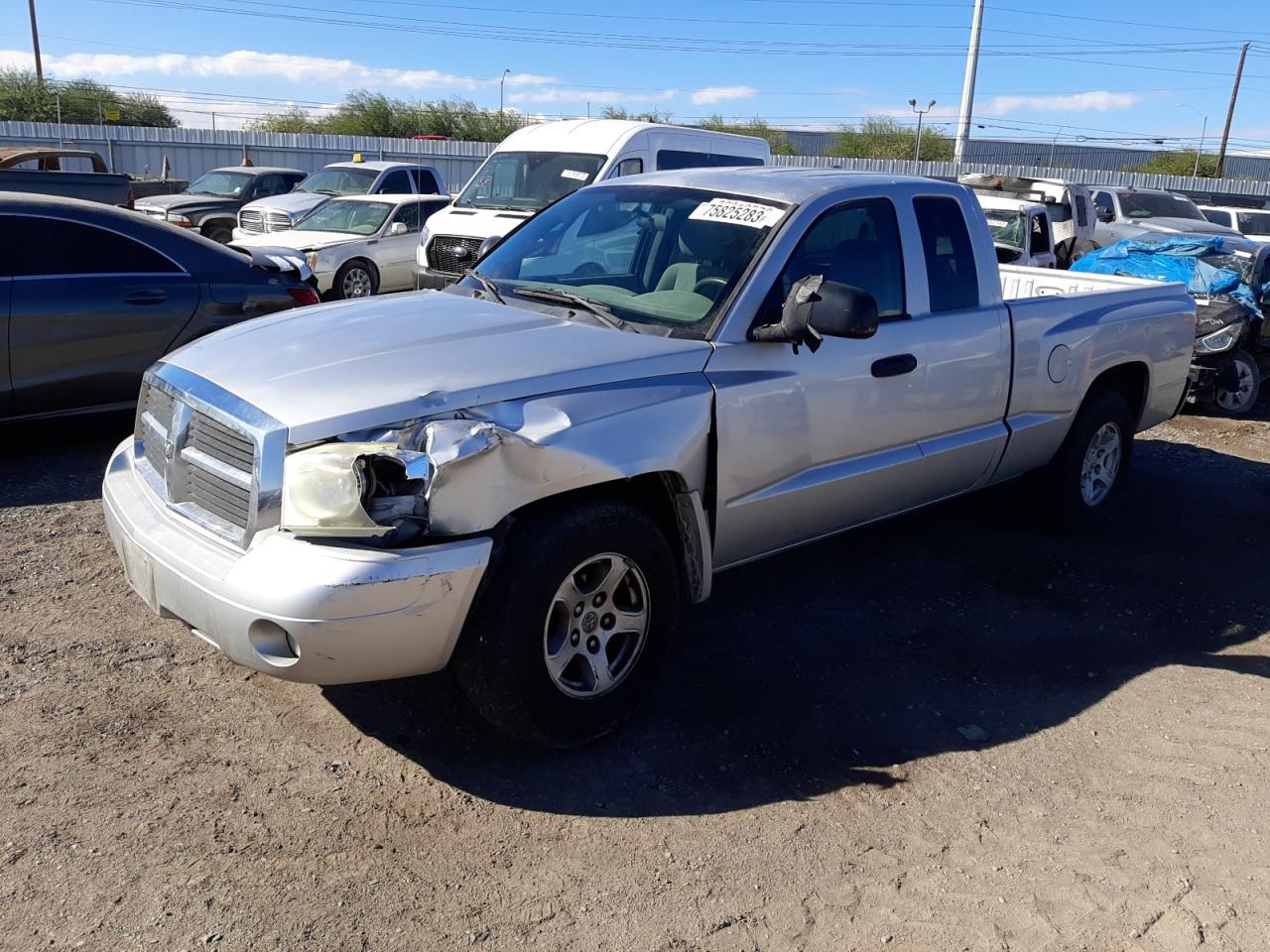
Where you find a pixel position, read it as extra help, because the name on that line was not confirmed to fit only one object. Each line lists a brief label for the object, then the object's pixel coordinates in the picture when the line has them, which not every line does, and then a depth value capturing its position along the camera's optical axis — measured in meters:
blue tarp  10.45
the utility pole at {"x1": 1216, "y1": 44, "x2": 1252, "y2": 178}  52.34
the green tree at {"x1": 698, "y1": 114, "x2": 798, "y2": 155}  51.97
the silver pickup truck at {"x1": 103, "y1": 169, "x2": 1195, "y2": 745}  3.19
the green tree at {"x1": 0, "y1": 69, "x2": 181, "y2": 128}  45.09
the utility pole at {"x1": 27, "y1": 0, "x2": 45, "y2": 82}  45.97
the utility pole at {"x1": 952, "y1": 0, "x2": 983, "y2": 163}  35.25
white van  11.95
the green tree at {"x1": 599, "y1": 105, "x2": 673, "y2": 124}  49.75
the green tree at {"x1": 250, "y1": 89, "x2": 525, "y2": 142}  55.12
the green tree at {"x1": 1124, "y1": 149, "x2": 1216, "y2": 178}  56.75
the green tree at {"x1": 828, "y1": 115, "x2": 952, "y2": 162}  58.12
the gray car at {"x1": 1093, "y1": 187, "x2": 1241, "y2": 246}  18.06
